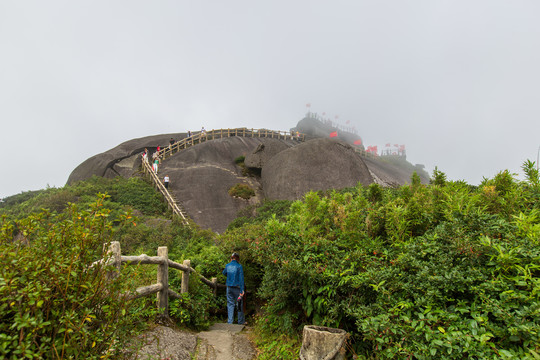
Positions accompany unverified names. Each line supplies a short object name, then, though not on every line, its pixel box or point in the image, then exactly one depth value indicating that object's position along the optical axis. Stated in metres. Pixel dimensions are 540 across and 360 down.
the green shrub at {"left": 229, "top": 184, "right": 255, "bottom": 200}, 22.66
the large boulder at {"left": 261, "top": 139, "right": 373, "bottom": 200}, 20.81
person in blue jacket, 6.66
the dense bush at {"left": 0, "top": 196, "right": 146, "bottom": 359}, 1.79
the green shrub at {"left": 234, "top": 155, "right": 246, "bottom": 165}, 27.72
